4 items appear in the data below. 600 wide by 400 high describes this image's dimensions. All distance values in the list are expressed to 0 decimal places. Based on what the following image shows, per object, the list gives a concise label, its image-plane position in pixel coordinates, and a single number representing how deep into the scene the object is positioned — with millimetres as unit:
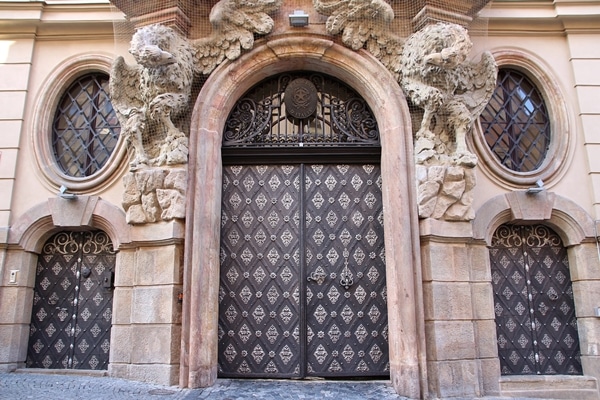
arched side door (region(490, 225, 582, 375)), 6945
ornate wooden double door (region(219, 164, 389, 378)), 6617
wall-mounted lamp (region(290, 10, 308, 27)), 6785
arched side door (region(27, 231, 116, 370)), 7051
